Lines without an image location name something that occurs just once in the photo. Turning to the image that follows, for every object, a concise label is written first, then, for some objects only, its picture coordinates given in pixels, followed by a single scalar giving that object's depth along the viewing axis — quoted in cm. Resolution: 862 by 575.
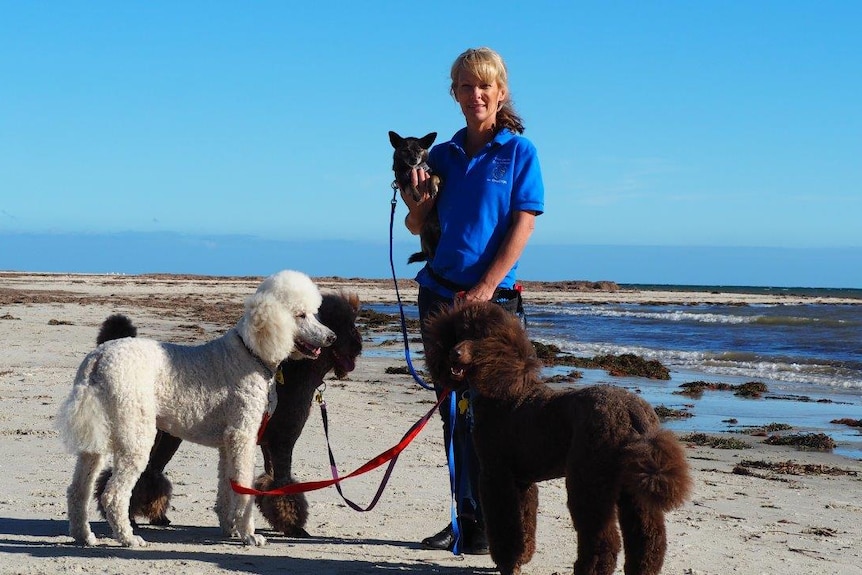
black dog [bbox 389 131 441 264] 539
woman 500
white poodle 490
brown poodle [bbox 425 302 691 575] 391
